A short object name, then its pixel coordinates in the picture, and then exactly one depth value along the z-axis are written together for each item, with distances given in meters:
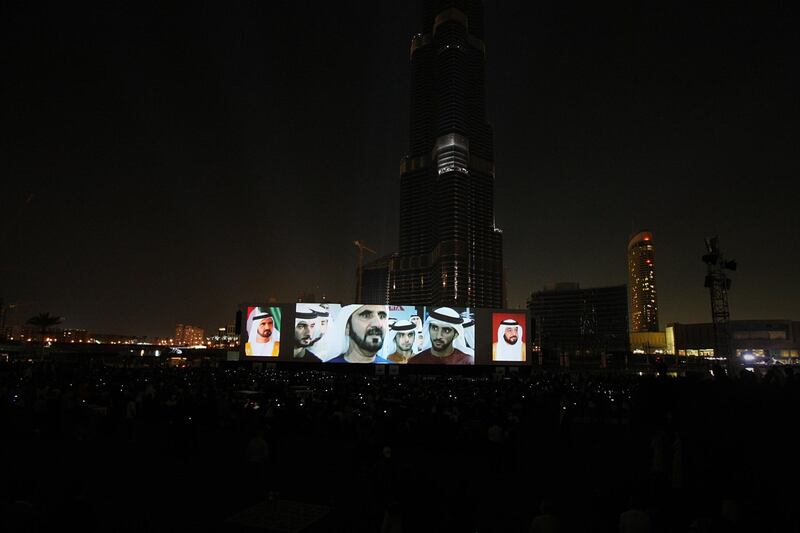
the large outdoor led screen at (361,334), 39.28
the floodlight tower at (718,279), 26.09
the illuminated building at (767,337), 111.31
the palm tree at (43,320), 77.12
